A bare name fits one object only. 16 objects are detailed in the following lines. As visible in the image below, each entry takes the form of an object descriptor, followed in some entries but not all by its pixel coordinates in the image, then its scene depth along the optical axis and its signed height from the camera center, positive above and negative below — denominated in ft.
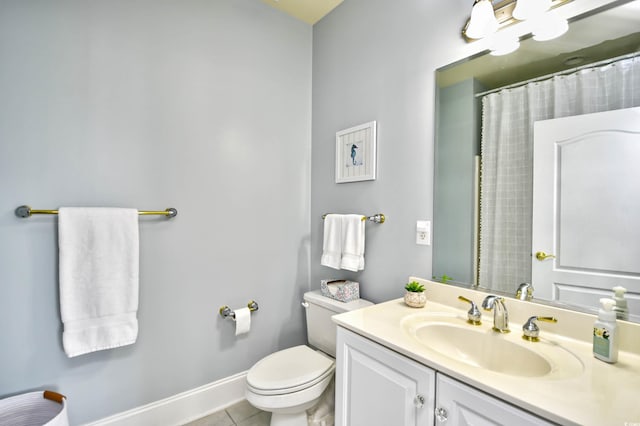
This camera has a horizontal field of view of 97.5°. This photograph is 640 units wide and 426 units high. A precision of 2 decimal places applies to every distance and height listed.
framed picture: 5.51 +1.18
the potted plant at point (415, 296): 4.20 -1.30
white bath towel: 4.11 -1.06
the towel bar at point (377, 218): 5.30 -0.15
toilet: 4.19 -2.67
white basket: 3.75 -2.76
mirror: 3.21 +1.44
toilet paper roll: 5.68 -2.27
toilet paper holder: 5.71 -2.11
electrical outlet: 4.64 -0.37
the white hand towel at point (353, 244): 5.40 -0.67
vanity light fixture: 3.42 +2.51
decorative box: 5.43 -1.60
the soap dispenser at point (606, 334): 2.60 -1.17
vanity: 2.11 -1.46
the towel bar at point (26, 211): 3.95 -0.03
